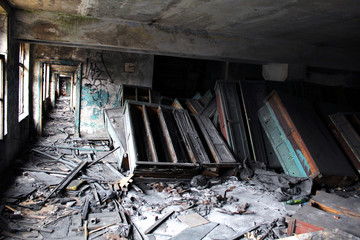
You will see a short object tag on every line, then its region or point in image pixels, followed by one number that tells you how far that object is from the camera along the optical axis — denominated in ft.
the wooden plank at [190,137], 19.96
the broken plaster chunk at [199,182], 18.76
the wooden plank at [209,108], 27.32
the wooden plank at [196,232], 12.71
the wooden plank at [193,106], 30.29
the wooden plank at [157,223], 13.14
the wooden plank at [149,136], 18.43
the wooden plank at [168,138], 19.24
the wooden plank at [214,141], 20.67
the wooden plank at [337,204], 13.17
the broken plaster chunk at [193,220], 13.96
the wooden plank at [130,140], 17.84
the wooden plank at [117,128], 21.63
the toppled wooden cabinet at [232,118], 22.46
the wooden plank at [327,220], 11.45
